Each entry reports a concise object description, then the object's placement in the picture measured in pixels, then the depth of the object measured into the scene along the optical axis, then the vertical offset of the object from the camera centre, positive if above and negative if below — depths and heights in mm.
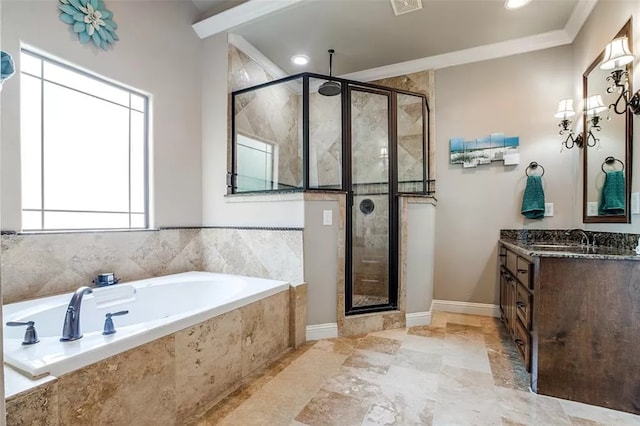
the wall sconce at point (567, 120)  2627 +789
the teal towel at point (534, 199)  2857 +110
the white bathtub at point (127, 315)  1132 -551
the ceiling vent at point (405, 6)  2535 +1701
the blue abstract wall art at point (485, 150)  3021 +610
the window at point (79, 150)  1988 +447
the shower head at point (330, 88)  2744 +1089
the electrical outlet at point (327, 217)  2572 -50
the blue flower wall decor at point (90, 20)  2072 +1324
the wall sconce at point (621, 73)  1800 +869
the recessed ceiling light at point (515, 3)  2359 +1586
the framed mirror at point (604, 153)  1981 +407
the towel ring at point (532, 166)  2936 +422
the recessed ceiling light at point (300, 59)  3399 +1678
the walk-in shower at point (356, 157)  2727 +512
